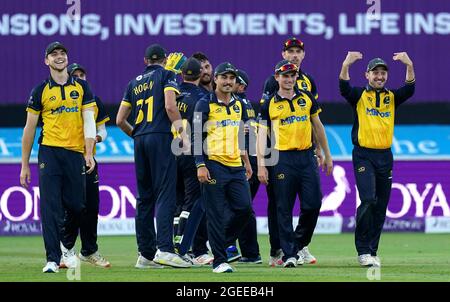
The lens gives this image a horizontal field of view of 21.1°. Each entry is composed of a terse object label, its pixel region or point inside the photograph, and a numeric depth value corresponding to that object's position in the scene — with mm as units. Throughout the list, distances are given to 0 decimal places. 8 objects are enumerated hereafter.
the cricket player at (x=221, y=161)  11969
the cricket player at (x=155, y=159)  12633
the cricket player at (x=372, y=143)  13234
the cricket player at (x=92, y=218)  13305
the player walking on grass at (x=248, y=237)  13641
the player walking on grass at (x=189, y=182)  13375
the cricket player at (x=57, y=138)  12117
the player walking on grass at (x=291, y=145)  12922
